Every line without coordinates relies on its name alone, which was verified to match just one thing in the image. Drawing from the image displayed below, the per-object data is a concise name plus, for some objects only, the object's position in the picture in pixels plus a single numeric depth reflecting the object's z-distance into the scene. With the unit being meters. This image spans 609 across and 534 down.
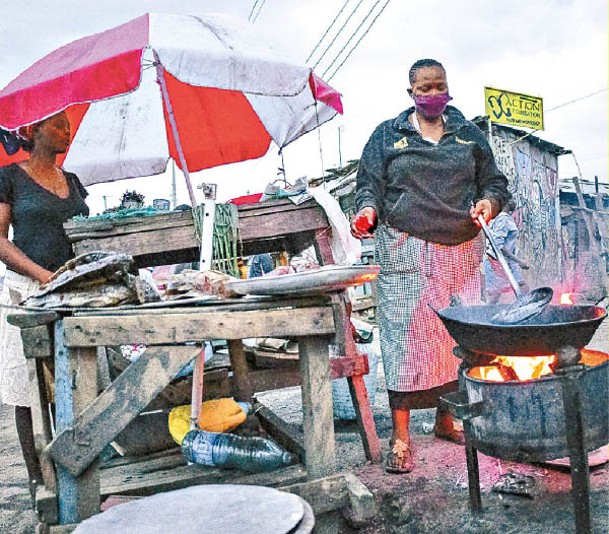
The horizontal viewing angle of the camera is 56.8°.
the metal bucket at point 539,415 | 2.19
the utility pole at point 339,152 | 31.69
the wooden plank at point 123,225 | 3.29
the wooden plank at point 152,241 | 3.50
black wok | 2.12
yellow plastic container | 2.76
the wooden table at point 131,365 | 1.97
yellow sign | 10.55
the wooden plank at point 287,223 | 3.66
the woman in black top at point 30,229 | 3.03
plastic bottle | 2.44
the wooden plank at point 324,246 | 3.70
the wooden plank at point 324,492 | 2.12
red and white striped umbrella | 3.11
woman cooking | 3.29
